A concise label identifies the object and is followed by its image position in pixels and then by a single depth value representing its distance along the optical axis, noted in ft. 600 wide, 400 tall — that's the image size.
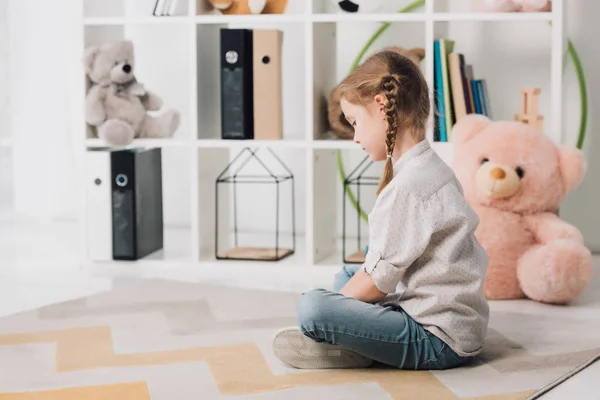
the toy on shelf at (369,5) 9.63
